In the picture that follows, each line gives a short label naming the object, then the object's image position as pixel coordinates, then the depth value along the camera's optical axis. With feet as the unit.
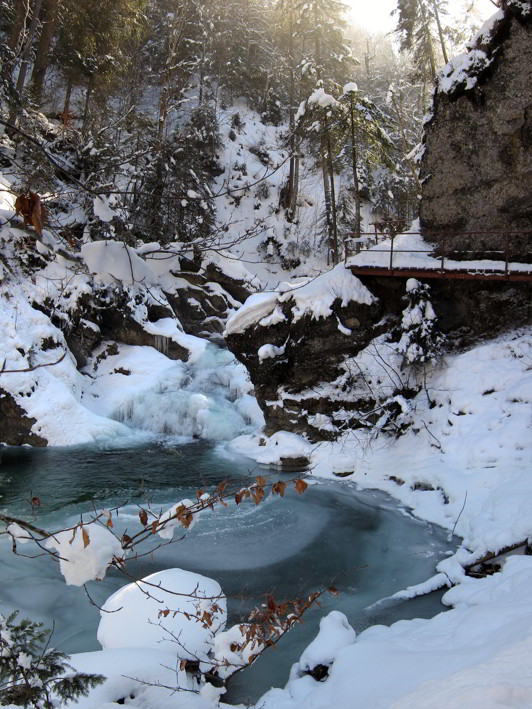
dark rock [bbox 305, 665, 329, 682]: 16.51
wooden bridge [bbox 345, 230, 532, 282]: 38.37
